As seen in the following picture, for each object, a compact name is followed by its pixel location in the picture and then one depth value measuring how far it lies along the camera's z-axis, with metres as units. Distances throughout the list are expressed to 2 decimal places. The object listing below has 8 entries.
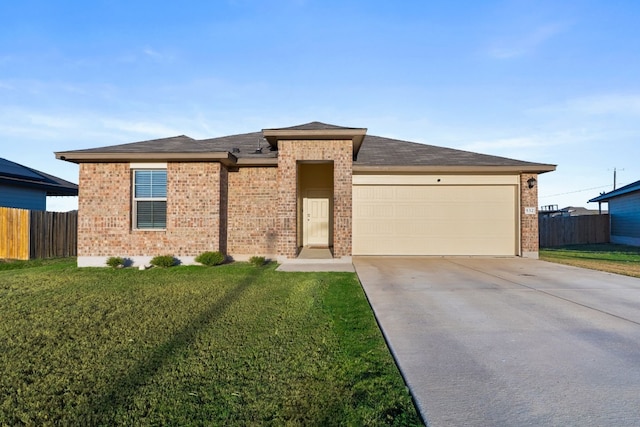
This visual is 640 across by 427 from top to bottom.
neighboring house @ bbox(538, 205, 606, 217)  28.58
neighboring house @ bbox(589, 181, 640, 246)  18.92
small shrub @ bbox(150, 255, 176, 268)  9.25
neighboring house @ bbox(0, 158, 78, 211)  16.12
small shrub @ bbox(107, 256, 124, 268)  9.25
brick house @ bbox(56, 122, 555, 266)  9.71
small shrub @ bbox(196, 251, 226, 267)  9.31
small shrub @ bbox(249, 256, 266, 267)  9.49
